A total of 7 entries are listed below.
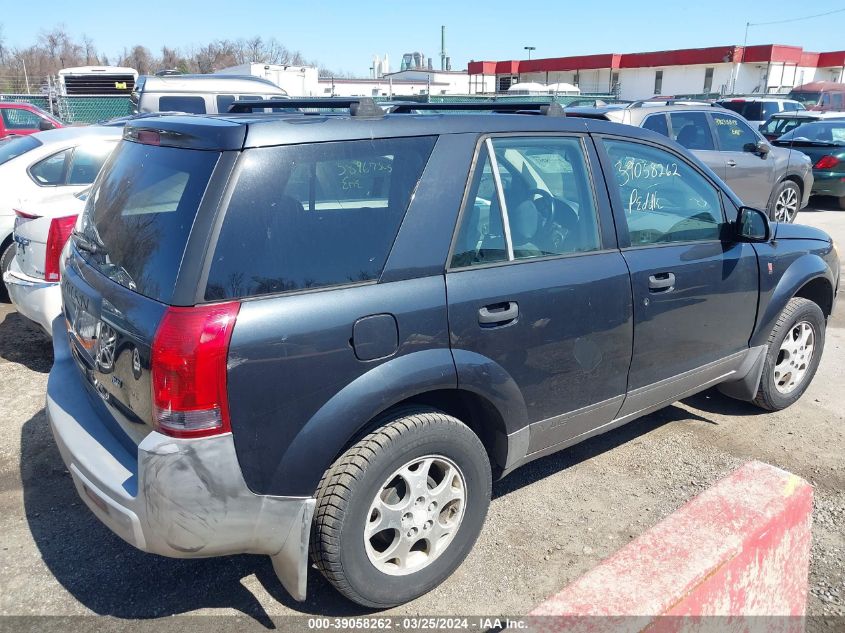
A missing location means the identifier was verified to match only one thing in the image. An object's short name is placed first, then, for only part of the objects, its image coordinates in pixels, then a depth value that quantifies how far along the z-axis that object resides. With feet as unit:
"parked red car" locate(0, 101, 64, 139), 48.60
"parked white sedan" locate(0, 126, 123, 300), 21.77
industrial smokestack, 192.95
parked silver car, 28.25
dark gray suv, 7.50
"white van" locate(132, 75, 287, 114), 40.96
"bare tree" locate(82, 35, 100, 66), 214.69
